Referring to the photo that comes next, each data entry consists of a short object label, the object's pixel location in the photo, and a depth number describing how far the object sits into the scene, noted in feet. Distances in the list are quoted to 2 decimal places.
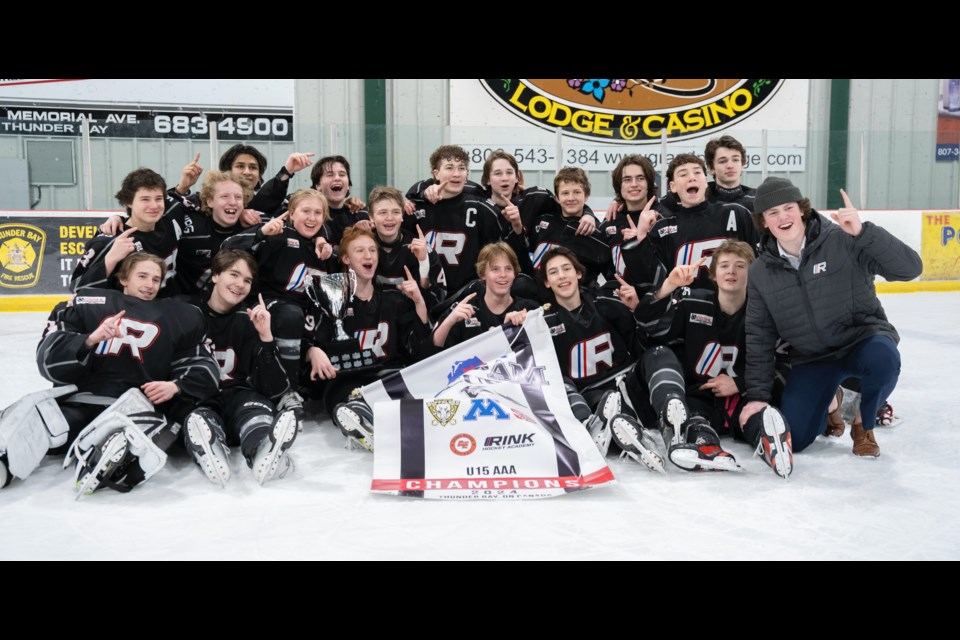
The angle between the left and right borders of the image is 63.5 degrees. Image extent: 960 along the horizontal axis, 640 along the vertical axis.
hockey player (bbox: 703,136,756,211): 11.85
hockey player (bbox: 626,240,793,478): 9.56
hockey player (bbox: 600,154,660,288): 12.21
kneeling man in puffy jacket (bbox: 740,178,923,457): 8.77
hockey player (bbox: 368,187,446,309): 11.31
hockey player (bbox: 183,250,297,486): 8.28
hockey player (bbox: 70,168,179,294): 9.98
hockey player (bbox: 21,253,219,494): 7.86
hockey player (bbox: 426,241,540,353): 10.16
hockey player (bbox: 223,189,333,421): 10.97
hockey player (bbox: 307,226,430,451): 10.52
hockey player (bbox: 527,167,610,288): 12.49
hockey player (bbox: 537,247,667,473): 9.93
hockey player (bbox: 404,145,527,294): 12.70
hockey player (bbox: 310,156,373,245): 12.80
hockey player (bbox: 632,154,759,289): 11.54
